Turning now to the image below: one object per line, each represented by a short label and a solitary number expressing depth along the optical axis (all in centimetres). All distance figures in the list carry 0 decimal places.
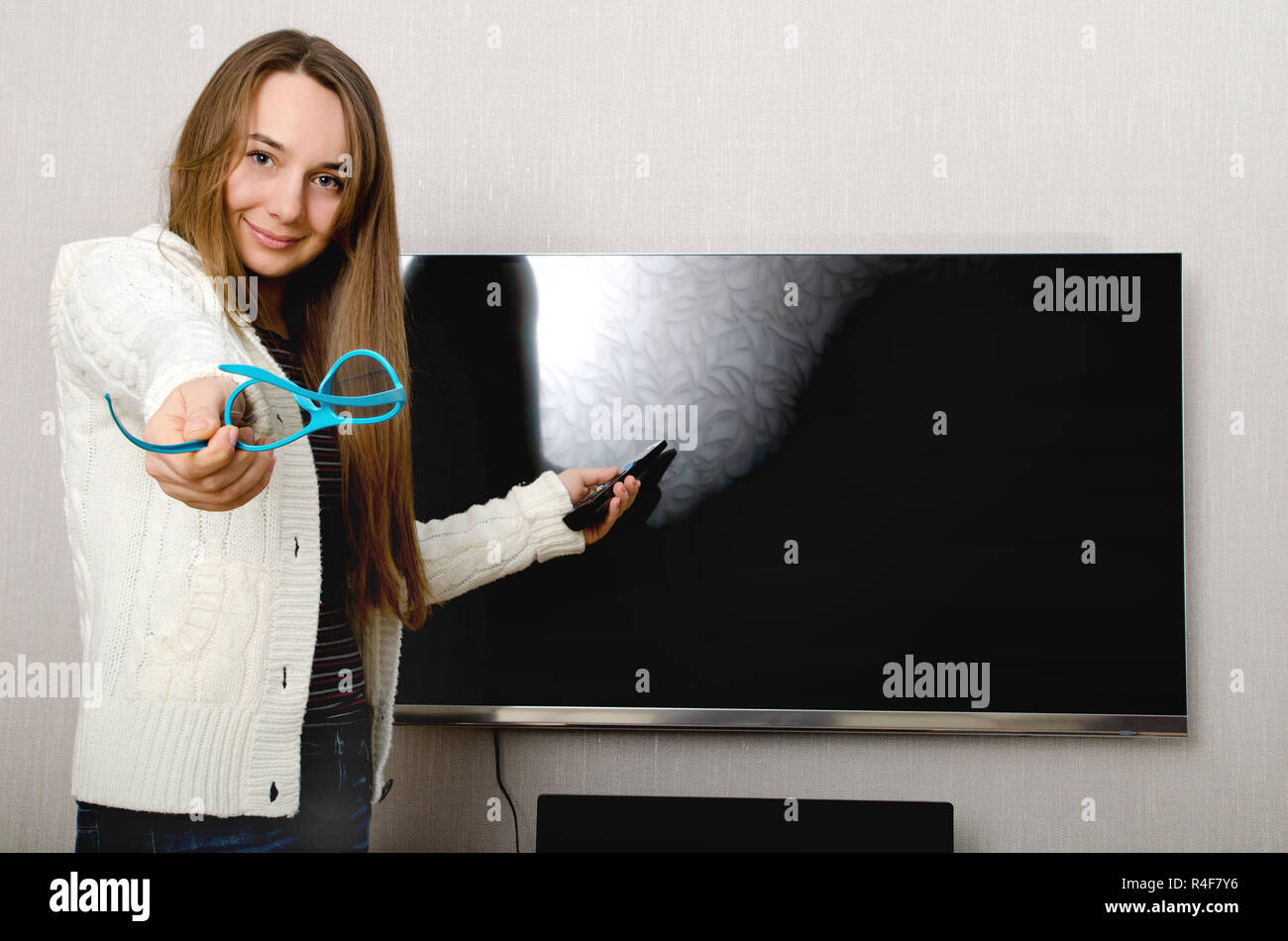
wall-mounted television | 157
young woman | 87
